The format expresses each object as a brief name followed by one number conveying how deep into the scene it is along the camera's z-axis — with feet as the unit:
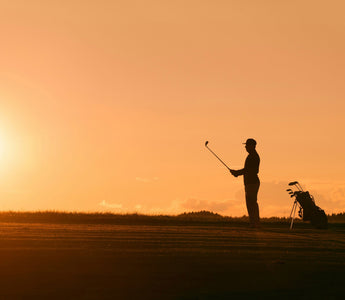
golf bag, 76.79
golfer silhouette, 72.49
